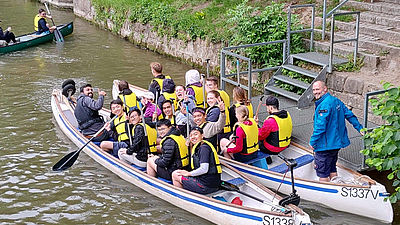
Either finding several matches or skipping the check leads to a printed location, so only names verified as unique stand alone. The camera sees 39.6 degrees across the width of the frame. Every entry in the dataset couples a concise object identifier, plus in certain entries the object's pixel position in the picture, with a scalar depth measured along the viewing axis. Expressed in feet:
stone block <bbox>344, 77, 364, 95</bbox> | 33.83
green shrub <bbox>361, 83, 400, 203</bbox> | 21.08
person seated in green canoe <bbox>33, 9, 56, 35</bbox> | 62.80
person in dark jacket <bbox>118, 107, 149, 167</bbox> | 28.48
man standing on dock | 24.70
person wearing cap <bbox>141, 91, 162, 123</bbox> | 32.41
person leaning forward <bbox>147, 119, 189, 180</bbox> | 25.57
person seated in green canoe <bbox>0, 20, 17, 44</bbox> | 58.03
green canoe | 57.88
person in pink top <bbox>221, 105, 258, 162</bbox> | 27.09
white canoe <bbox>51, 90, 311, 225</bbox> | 22.80
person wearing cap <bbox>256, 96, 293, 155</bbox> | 27.68
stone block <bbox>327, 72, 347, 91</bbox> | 34.91
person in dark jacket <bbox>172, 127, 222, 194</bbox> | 24.68
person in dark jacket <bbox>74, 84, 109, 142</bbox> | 33.14
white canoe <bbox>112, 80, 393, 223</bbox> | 24.45
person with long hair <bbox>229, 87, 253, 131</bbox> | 28.99
